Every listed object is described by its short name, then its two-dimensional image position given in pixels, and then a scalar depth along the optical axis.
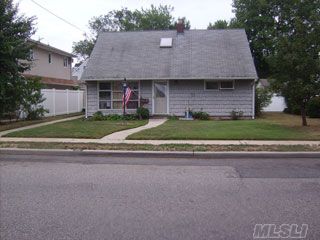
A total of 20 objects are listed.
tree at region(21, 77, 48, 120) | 13.09
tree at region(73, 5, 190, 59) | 37.90
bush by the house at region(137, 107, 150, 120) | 14.69
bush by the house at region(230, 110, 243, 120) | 14.92
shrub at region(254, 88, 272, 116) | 16.67
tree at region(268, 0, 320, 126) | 10.88
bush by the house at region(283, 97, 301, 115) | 17.85
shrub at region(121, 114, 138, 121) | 14.68
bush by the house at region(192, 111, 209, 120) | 14.92
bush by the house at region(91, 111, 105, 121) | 14.85
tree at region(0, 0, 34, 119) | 10.96
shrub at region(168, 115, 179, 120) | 14.98
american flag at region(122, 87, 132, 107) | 13.50
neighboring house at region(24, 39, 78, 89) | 20.56
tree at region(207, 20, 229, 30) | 35.78
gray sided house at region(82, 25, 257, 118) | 15.07
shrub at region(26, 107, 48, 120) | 14.23
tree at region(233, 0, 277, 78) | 31.36
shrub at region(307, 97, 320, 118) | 15.60
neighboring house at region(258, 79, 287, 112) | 22.04
